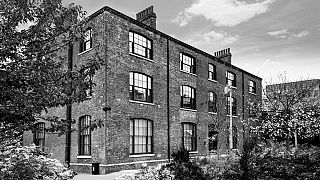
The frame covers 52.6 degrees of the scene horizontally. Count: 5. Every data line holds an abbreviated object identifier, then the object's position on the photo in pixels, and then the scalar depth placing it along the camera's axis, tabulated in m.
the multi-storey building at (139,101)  18.86
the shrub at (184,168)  10.81
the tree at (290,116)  24.88
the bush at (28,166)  7.22
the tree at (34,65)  6.07
